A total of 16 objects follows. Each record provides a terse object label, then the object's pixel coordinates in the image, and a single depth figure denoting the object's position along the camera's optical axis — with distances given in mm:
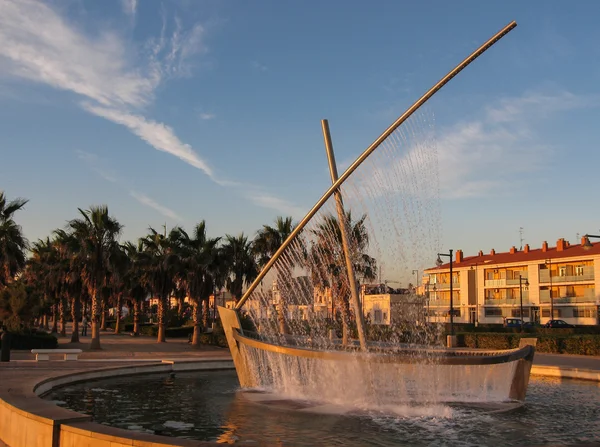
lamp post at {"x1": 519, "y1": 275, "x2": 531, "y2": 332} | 71062
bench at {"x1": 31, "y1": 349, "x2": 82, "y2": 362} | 25356
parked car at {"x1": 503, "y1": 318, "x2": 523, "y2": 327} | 67375
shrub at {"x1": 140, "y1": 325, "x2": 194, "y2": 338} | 55312
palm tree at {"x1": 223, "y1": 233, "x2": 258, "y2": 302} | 40250
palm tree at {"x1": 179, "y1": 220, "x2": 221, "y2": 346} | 38469
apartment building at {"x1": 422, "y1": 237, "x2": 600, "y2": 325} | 68250
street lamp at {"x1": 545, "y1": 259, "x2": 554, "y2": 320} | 68938
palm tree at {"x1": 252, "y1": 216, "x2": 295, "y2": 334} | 40281
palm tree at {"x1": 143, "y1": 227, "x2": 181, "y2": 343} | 39031
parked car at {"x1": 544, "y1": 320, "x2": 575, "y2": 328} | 60756
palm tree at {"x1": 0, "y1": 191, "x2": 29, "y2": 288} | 35719
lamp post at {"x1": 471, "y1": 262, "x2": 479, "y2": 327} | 80931
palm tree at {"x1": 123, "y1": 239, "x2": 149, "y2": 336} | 42406
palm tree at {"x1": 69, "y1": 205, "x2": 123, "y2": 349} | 34000
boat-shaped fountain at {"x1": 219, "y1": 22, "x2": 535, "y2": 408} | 12930
